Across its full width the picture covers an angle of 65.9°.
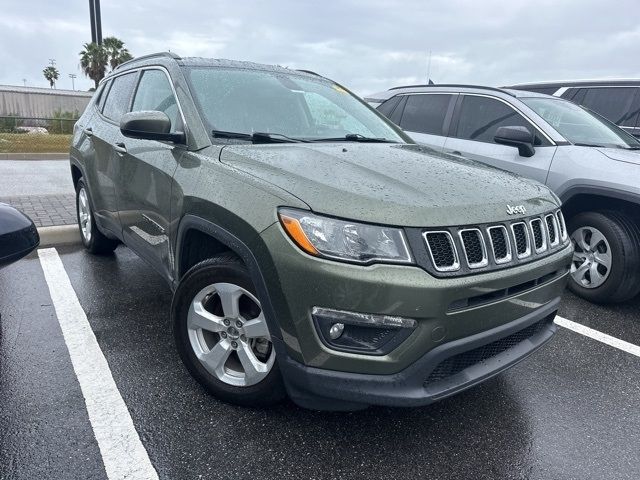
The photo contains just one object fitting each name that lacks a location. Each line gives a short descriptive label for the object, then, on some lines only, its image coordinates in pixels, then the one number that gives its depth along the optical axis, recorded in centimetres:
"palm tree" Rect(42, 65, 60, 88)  6819
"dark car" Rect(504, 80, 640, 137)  682
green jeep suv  196
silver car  405
